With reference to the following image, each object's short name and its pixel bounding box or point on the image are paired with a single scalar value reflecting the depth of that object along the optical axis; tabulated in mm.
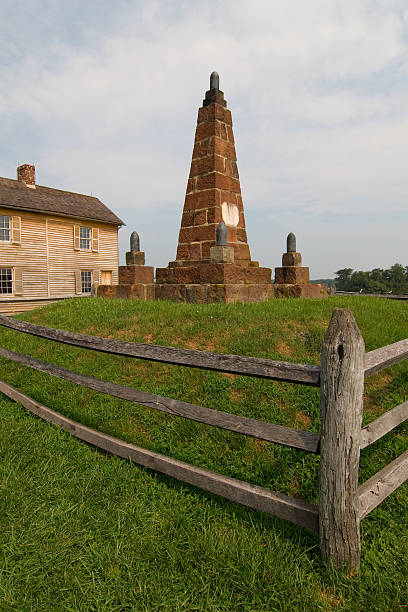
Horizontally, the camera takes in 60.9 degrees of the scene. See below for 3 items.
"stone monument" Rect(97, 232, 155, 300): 9320
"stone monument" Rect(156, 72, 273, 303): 8391
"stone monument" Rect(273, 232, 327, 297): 8992
